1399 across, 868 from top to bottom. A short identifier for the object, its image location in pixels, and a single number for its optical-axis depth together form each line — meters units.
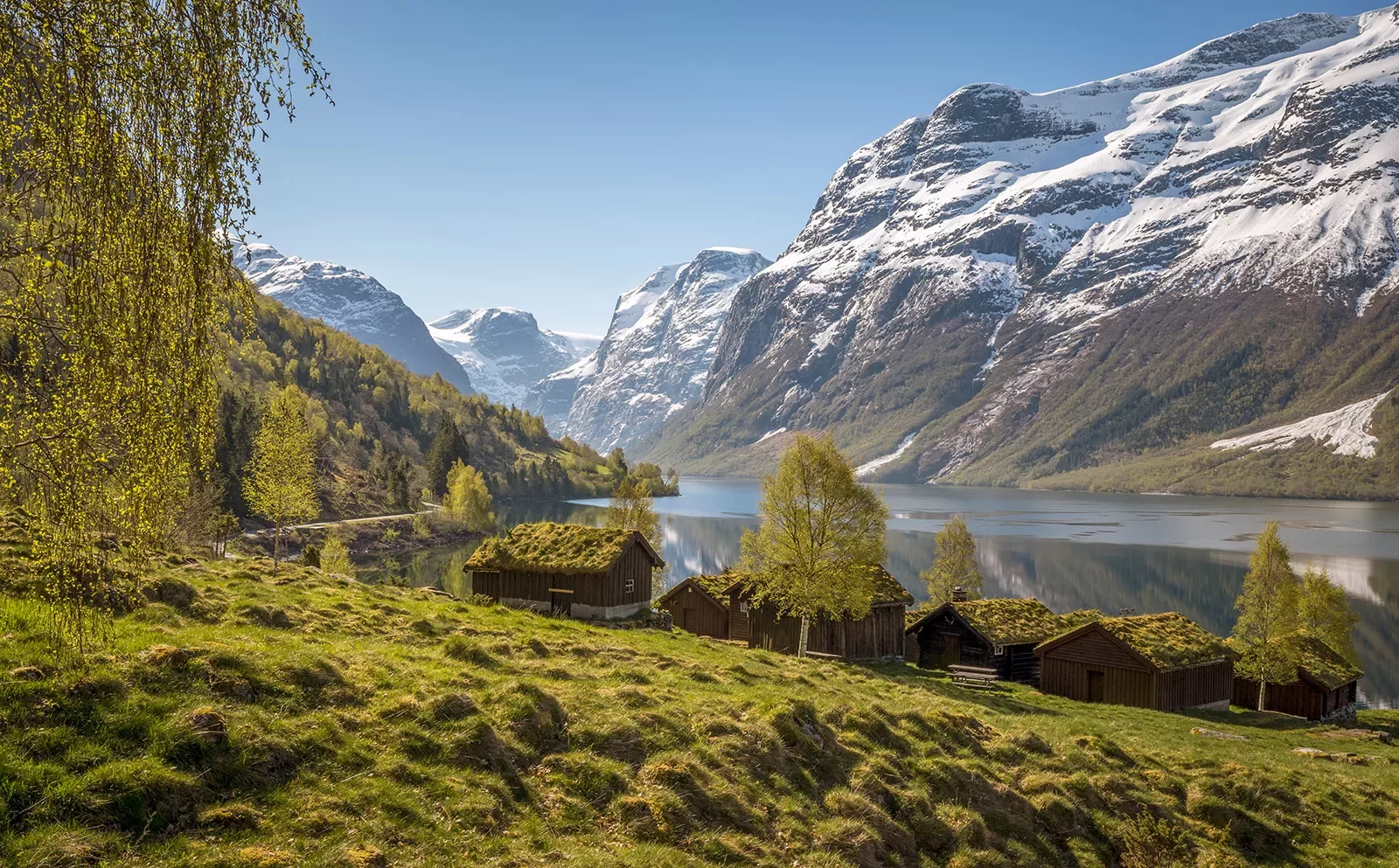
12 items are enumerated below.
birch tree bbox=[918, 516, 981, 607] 85.25
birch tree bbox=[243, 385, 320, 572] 77.56
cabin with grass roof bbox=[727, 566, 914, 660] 56.69
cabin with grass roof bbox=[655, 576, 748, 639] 62.22
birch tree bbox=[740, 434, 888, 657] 51.28
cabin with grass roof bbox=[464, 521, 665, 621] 55.03
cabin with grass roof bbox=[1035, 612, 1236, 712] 51.25
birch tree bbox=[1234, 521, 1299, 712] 57.28
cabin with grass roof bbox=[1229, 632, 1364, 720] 56.31
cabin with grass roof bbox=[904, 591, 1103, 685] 59.41
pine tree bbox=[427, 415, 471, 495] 172.25
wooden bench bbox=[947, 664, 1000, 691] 53.06
